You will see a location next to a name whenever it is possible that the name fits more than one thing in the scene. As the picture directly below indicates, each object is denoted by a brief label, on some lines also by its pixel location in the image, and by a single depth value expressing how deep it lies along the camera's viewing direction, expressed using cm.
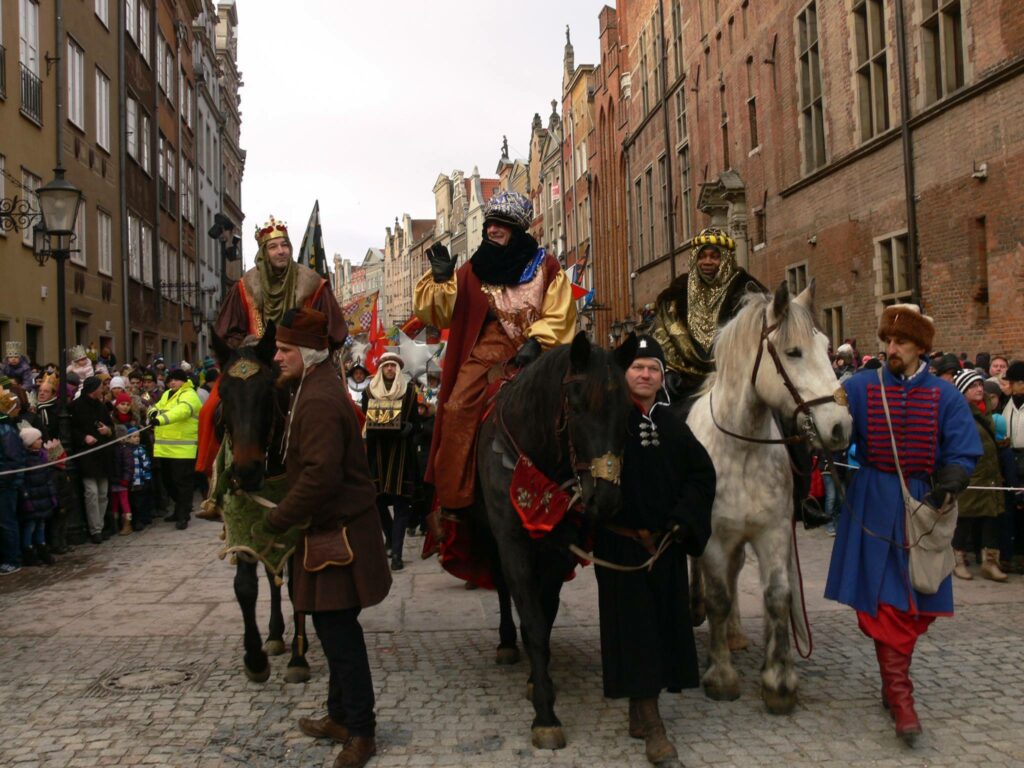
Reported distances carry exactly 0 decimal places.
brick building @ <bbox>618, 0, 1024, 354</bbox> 1493
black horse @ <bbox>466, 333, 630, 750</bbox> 432
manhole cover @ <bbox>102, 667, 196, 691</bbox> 586
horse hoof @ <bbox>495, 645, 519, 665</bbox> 631
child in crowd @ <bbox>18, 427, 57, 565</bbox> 996
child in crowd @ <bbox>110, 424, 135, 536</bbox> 1257
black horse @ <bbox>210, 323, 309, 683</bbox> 514
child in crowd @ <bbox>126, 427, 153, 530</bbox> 1312
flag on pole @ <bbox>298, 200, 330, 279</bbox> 1484
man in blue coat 491
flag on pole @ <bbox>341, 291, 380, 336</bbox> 1859
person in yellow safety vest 1334
